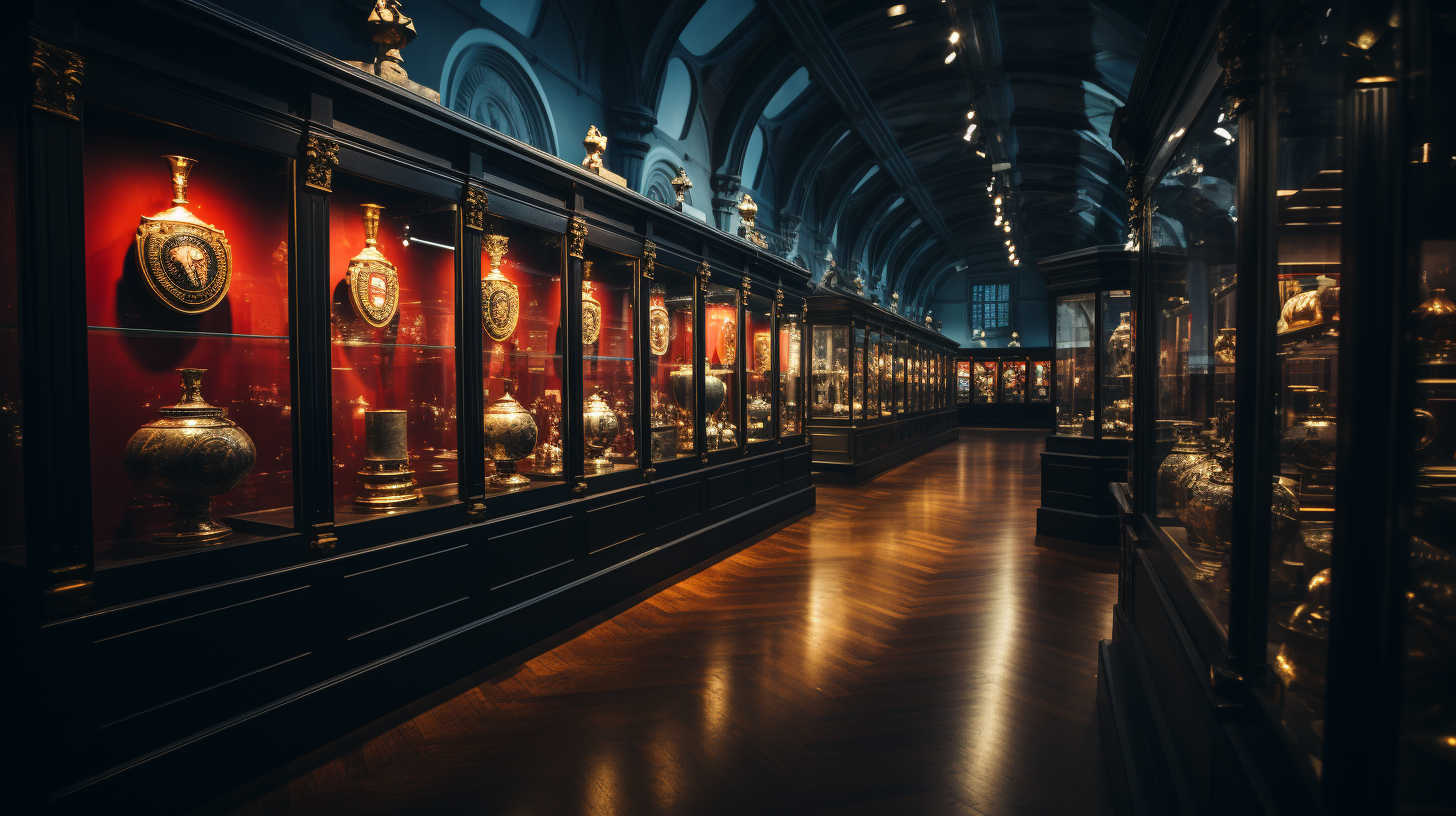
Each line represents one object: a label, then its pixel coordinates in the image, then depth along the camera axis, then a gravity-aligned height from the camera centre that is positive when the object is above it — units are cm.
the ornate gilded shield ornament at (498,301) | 358 +52
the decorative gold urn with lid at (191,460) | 224 -24
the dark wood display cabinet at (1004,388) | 2103 +14
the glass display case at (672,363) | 487 +23
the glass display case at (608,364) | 427 +19
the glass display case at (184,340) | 229 +21
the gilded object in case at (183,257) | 234 +51
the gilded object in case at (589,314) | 424 +52
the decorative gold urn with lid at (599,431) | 426 -25
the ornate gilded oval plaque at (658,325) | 482 +51
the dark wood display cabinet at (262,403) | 189 -4
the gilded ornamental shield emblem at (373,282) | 307 +53
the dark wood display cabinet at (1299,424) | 76 -6
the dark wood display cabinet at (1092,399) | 569 -6
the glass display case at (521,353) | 362 +24
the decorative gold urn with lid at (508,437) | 361 -25
